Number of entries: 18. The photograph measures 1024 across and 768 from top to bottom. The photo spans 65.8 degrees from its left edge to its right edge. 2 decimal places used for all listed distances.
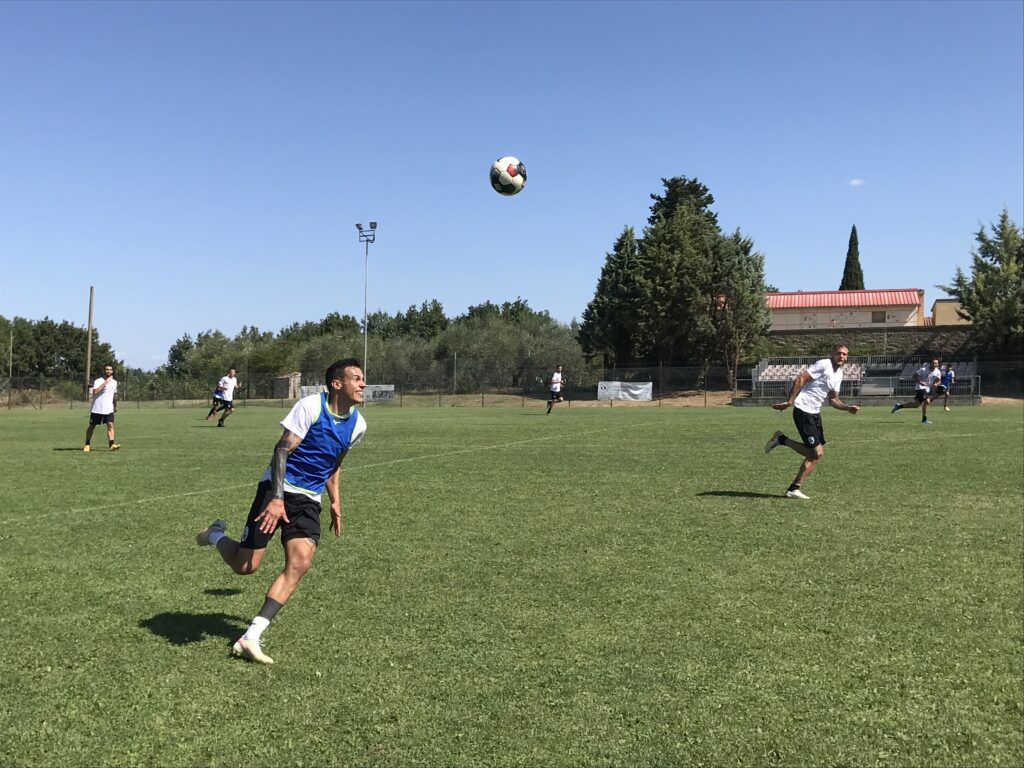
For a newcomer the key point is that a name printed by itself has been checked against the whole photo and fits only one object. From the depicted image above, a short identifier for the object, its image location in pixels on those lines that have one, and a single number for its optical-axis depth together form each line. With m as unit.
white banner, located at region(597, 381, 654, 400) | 47.56
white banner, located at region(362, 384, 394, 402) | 50.50
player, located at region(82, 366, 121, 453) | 17.14
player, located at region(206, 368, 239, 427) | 26.67
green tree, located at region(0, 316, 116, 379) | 83.25
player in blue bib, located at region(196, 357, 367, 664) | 4.83
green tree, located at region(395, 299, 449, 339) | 108.69
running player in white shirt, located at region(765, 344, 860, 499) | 10.49
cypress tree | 87.69
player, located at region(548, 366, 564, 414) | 33.31
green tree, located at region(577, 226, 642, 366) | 53.78
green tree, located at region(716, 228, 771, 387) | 50.75
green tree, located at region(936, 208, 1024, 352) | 47.84
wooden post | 51.82
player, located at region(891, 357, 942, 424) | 25.34
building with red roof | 70.12
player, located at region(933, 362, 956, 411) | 33.12
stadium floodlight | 55.03
